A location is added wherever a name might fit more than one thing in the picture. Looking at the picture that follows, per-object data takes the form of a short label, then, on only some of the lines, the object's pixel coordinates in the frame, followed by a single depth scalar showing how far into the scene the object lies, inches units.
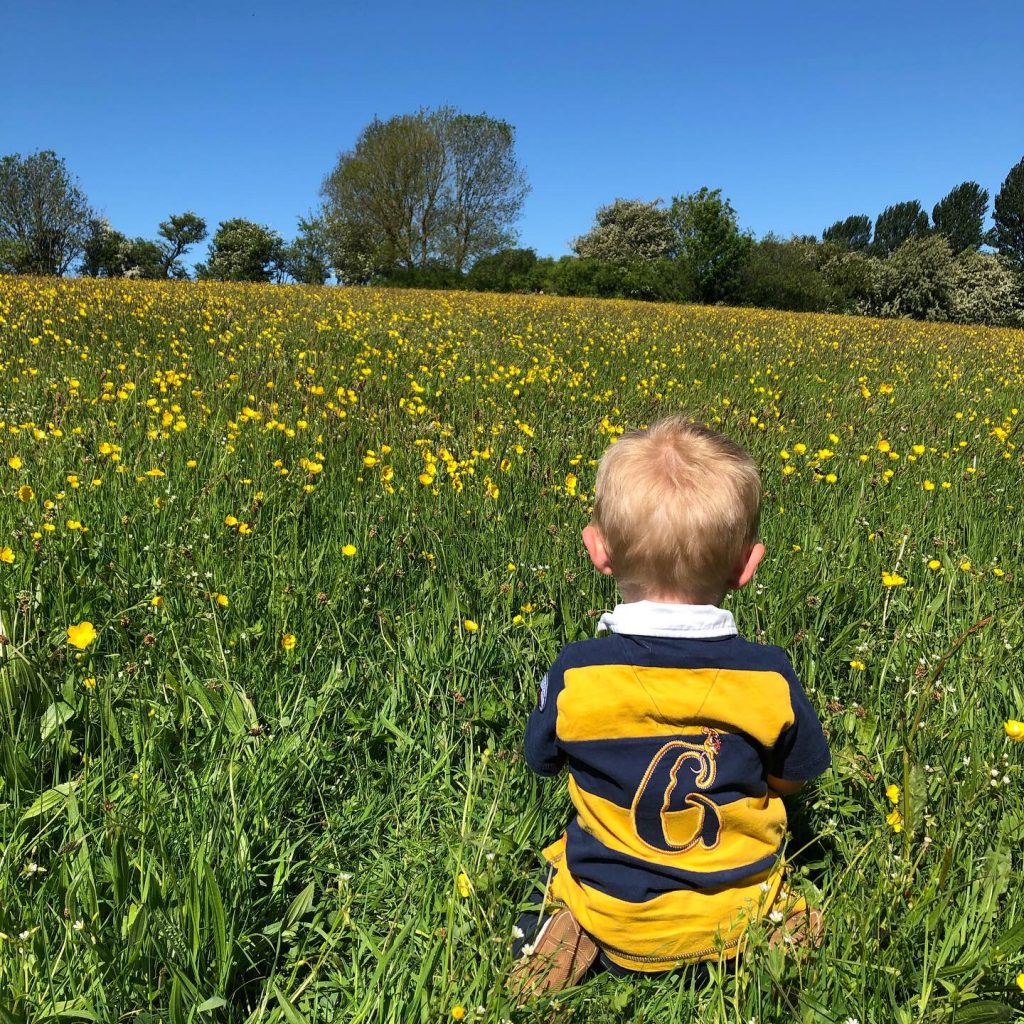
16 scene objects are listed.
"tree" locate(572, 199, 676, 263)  2097.7
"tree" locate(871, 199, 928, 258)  3134.8
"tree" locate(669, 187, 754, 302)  1482.5
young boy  58.2
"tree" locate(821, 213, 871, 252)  3361.2
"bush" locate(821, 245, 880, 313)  1489.9
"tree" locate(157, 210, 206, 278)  2304.4
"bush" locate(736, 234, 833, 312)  1488.7
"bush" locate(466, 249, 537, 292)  1302.9
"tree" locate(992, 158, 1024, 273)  2503.7
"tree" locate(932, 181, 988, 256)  2876.5
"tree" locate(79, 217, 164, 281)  2054.6
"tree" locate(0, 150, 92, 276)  1847.9
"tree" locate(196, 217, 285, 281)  1947.6
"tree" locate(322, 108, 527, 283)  1827.0
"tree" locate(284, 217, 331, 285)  2044.8
